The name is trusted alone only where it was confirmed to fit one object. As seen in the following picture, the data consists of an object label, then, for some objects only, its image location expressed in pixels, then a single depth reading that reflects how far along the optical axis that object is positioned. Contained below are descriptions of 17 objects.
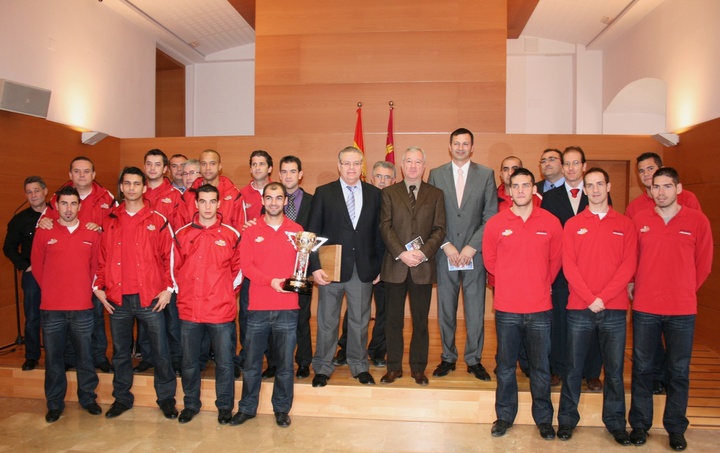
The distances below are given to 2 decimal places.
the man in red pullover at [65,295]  3.58
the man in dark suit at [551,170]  4.09
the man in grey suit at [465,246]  3.73
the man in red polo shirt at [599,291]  3.14
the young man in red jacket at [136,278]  3.50
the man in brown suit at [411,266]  3.61
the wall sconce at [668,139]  5.98
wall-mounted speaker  4.94
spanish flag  6.29
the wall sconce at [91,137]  6.34
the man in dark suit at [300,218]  3.77
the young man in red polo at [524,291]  3.21
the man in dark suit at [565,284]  3.64
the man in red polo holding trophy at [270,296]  3.37
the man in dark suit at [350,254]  3.64
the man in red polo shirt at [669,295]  3.12
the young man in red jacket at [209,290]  3.38
